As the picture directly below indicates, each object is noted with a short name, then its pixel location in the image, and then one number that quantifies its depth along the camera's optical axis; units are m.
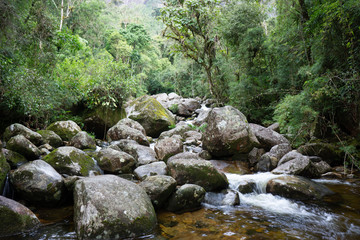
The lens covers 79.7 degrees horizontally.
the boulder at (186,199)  4.24
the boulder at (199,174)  5.07
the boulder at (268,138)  7.93
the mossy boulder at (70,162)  5.11
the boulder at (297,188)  4.92
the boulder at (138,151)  6.97
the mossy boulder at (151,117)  11.52
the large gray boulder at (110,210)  3.10
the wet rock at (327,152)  7.05
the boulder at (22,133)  6.44
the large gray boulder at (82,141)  7.47
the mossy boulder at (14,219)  3.15
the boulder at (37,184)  4.05
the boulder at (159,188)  4.19
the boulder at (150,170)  5.83
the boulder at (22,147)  5.40
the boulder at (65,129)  8.23
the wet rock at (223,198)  4.70
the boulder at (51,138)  7.12
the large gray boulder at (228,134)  7.22
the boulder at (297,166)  6.03
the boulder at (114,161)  6.02
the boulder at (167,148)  7.51
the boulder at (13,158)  5.00
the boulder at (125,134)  8.86
